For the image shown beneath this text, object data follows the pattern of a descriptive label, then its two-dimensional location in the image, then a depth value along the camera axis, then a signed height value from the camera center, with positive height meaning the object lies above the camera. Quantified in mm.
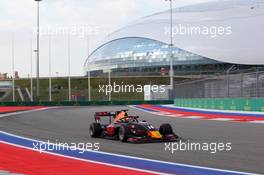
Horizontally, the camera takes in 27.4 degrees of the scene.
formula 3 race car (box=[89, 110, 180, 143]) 12453 -1220
